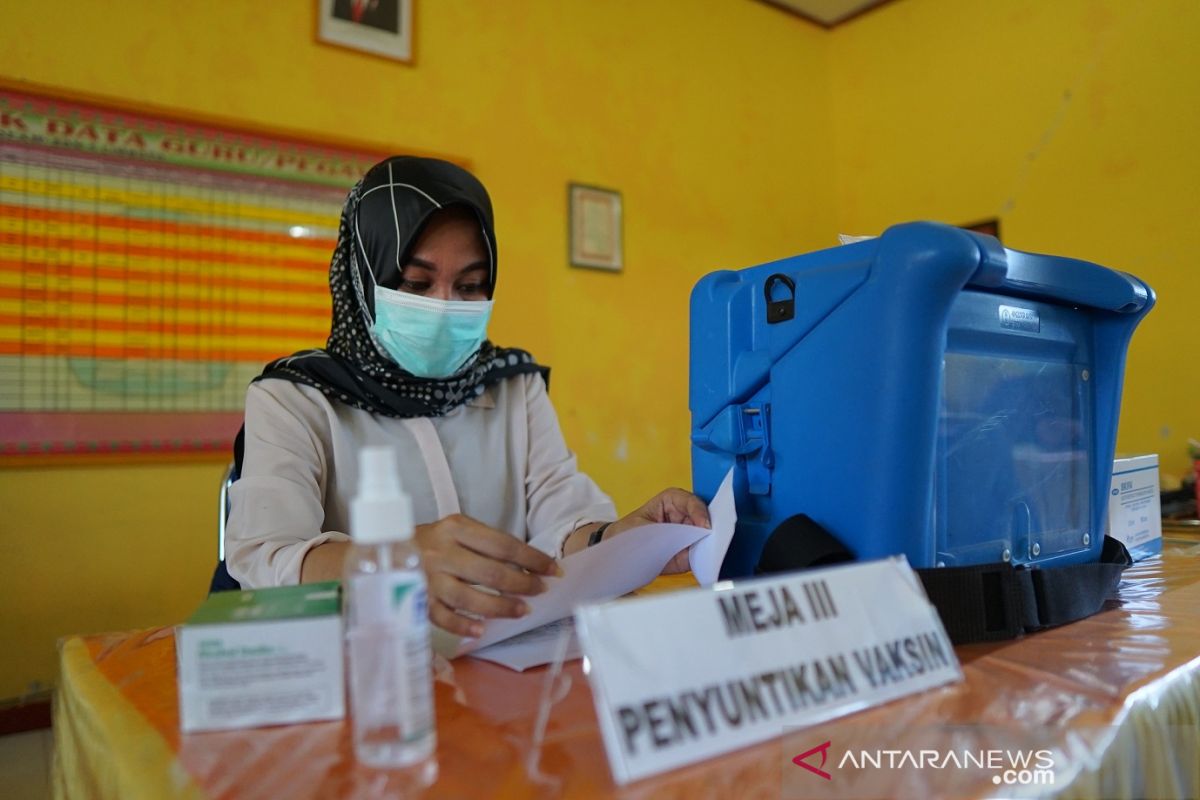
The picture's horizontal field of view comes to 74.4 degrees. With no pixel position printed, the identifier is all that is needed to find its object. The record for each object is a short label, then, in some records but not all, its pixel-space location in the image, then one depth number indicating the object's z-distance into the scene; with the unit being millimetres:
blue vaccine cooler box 697
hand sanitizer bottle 425
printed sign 421
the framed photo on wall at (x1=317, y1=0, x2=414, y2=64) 2268
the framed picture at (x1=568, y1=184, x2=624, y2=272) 2744
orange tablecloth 433
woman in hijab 945
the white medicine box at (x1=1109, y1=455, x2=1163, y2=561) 1082
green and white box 487
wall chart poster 1830
